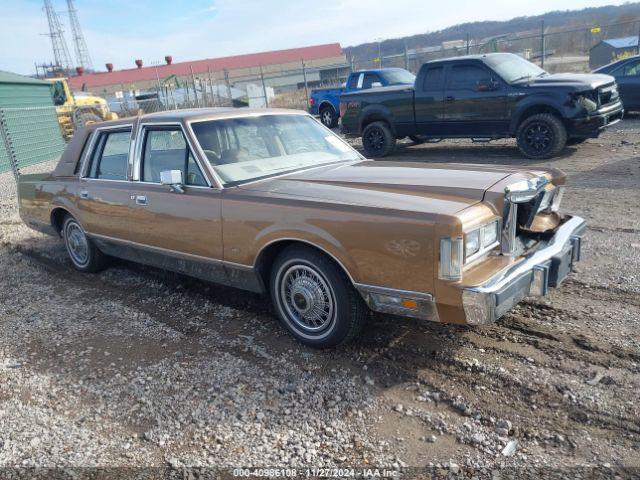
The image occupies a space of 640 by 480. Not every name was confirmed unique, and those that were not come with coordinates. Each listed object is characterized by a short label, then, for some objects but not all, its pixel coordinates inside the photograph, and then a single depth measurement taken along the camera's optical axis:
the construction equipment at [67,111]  22.31
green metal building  15.33
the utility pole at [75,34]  77.35
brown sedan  3.04
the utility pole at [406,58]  21.38
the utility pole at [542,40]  18.36
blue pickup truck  15.38
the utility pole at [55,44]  80.35
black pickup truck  9.06
